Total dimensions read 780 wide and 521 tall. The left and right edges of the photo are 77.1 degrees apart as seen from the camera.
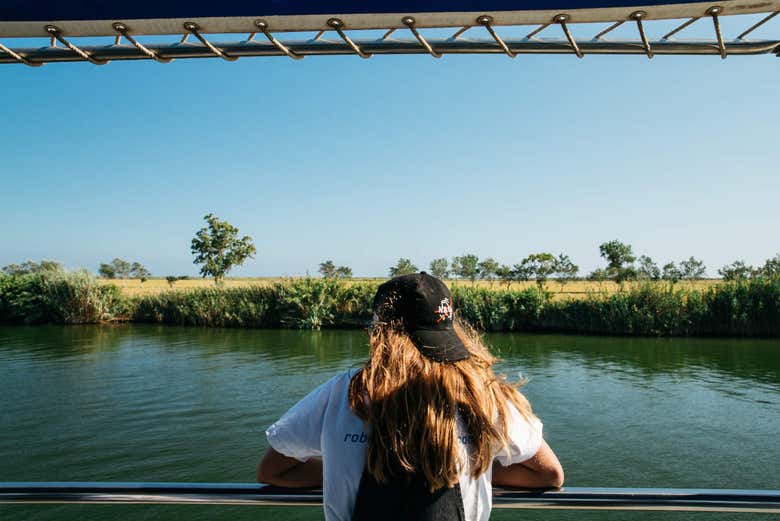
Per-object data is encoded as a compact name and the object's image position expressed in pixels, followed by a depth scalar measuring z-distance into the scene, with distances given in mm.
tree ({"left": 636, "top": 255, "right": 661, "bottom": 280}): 62412
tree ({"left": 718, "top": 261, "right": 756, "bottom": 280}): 45591
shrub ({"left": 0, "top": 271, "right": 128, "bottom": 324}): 26859
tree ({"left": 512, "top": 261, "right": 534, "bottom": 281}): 58344
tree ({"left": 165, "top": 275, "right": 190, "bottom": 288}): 65156
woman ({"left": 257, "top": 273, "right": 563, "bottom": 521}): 1053
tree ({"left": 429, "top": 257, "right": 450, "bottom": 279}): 64712
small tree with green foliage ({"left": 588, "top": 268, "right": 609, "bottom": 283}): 61612
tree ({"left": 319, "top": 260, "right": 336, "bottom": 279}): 69669
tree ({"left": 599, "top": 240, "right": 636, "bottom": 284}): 69375
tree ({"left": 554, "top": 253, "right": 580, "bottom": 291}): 59719
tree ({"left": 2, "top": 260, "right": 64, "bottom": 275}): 28939
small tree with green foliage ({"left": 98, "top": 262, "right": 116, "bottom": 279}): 104062
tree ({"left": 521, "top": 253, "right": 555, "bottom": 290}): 58094
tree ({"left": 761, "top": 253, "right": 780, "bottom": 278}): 36600
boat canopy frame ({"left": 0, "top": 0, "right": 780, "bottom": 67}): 1563
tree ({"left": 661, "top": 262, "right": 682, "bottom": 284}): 65631
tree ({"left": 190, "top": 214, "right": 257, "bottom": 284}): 65688
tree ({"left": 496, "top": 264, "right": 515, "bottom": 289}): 59250
